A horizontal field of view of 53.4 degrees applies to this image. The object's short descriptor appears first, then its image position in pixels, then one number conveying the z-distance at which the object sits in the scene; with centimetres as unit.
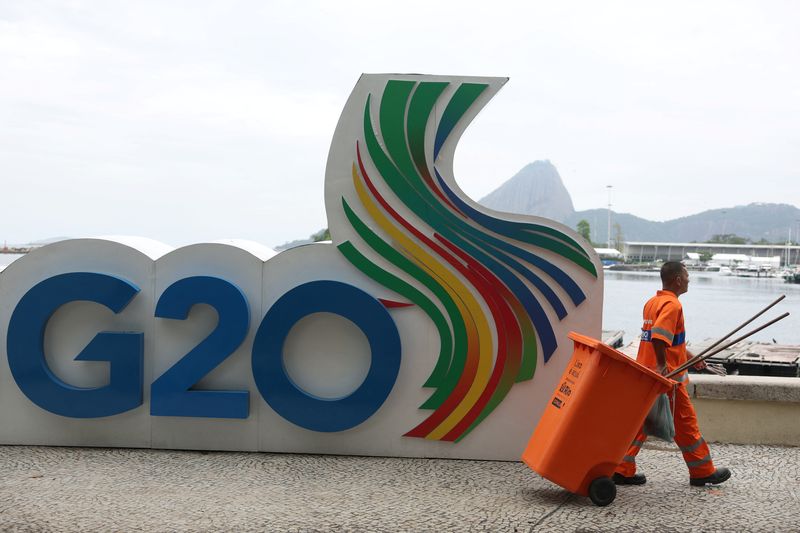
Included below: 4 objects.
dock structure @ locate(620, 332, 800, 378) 1687
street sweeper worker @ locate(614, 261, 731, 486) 529
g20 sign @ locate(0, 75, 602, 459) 613
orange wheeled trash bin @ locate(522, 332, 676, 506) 498
